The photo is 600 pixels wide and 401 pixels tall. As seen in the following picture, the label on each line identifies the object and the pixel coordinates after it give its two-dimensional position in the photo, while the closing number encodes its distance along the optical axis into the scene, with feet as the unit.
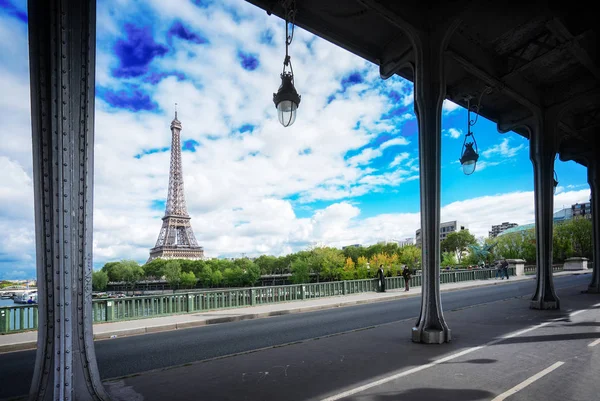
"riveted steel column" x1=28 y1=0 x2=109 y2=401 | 12.26
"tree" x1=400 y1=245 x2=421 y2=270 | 227.61
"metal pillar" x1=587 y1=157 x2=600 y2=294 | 54.85
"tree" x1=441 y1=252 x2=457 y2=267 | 220.60
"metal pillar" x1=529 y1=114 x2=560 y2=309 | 39.11
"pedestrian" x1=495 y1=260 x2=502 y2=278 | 116.43
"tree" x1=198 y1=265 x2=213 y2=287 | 363.97
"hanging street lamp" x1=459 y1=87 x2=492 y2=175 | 33.88
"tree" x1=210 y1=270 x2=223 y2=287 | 359.66
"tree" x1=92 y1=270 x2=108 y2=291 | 378.53
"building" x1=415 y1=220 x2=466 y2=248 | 590.55
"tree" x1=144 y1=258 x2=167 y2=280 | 357.98
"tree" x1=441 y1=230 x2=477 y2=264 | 367.23
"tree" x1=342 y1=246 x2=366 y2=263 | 351.87
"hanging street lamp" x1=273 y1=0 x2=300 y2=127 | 19.70
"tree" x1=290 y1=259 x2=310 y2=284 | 269.83
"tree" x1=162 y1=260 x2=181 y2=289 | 338.95
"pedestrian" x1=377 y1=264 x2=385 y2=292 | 75.51
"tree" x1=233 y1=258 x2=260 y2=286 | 349.82
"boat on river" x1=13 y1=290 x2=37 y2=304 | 223.88
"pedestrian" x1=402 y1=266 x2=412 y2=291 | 76.23
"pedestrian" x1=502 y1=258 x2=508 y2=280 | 110.24
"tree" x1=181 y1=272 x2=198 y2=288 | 356.18
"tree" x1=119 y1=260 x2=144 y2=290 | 384.33
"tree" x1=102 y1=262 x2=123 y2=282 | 390.01
